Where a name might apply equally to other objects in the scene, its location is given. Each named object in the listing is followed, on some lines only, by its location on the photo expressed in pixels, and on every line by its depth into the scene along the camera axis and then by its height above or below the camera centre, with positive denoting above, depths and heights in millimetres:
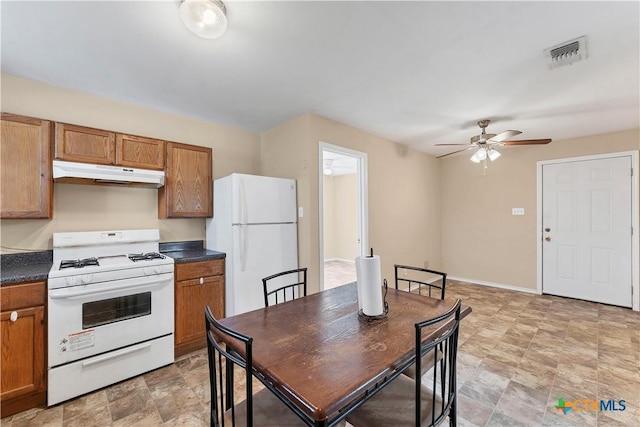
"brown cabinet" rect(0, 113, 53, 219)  2057 +359
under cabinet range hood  2209 +342
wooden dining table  883 -573
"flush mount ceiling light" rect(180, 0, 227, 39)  1439 +1072
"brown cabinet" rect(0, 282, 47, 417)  1763 -901
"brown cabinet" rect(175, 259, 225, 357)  2514 -829
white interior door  3703 -245
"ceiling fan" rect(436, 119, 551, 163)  3041 +827
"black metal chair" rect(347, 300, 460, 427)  1107 -863
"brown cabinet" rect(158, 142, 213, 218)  2848 +318
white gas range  1915 -782
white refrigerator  2740 -203
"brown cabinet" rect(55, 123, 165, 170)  2295 +605
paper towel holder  1451 -558
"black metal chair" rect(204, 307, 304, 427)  1091 -844
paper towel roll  1396 -381
